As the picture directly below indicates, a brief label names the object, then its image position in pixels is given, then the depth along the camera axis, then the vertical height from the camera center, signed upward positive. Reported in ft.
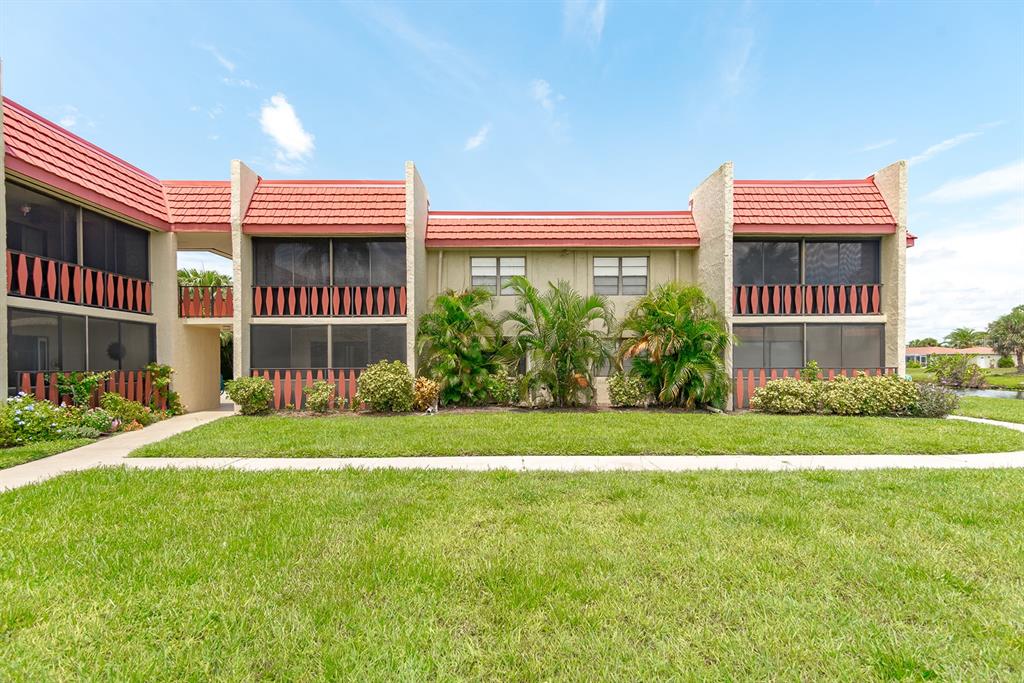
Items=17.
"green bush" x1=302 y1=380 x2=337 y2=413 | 40.40 -5.38
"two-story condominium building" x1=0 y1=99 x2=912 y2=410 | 42.52 +7.57
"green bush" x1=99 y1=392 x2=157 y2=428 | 34.86 -5.76
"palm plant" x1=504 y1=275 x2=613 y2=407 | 40.70 -0.34
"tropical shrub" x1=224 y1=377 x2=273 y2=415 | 39.70 -5.07
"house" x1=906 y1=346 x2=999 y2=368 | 176.35 -9.17
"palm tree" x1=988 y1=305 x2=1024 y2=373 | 139.64 +0.14
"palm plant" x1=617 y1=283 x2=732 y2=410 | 40.91 -0.74
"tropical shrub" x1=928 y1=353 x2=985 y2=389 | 67.62 -5.72
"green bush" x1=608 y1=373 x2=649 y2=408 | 43.09 -5.21
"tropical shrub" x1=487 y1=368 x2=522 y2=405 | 43.52 -5.15
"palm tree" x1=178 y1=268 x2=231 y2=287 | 61.87 +8.58
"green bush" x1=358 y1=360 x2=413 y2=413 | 39.55 -4.73
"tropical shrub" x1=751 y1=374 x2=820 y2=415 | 40.42 -5.54
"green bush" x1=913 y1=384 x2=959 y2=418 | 37.52 -5.67
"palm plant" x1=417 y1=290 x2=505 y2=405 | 42.32 -0.73
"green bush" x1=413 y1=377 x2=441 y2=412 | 41.14 -5.28
